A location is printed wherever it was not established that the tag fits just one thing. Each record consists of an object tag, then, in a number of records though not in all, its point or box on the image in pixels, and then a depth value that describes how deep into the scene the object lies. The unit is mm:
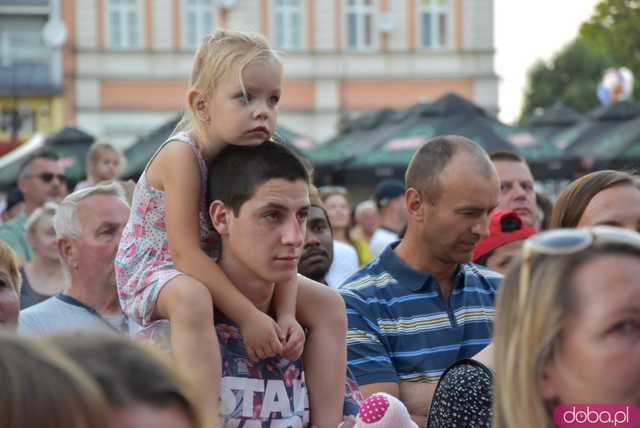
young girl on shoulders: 5869
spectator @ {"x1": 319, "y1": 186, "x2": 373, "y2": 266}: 19954
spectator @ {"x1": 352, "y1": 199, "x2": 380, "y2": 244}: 23830
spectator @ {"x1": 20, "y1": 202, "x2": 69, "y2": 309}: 12422
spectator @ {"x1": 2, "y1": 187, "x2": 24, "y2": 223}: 19295
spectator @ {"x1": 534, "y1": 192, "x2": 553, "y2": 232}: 13931
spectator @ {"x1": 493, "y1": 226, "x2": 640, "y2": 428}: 3874
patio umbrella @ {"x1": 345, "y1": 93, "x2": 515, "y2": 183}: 30279
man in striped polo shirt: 7456
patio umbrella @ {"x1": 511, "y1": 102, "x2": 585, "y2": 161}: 40541
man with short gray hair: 8951
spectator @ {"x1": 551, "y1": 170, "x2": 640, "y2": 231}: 7829
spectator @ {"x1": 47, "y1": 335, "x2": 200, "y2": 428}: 2834
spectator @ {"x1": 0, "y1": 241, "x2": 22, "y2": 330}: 7405
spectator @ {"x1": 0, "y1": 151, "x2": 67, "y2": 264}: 16824
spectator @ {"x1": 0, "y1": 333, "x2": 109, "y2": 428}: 2672
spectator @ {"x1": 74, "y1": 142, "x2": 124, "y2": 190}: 15824
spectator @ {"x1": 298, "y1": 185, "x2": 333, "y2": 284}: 10452
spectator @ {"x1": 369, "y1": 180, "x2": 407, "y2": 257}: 18745
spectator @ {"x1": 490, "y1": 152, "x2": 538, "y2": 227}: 11972
